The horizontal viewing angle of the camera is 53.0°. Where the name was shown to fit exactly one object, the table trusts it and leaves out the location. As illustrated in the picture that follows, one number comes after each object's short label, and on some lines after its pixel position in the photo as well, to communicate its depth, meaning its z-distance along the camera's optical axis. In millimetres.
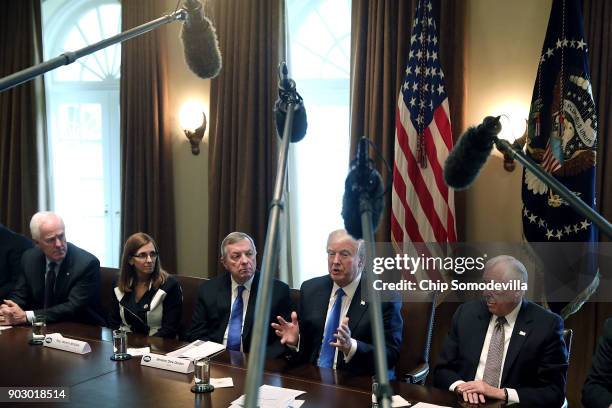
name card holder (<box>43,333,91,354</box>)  2953
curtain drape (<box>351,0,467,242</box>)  4375
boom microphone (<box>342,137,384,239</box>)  1146
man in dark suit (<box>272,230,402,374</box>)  3109
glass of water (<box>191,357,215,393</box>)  2424
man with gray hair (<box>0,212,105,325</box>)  3900
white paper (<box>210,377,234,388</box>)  2477
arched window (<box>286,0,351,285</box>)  5266
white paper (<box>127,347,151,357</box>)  2912
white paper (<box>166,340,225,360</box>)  2875
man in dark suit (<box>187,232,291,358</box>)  3502
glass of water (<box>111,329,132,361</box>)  2844
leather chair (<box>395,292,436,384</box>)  3287
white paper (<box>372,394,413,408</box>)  2232
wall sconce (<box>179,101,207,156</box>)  5383
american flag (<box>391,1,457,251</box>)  4172
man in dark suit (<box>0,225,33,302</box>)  4391
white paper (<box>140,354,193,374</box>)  2654
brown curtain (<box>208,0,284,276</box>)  5031
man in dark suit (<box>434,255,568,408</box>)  2701
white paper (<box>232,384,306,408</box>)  2262
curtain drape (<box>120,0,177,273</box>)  5449
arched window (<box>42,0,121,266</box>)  6129
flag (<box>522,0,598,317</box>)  3719
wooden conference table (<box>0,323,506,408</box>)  2326
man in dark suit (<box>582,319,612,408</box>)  2568
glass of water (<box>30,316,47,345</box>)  3135
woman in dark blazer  3670
